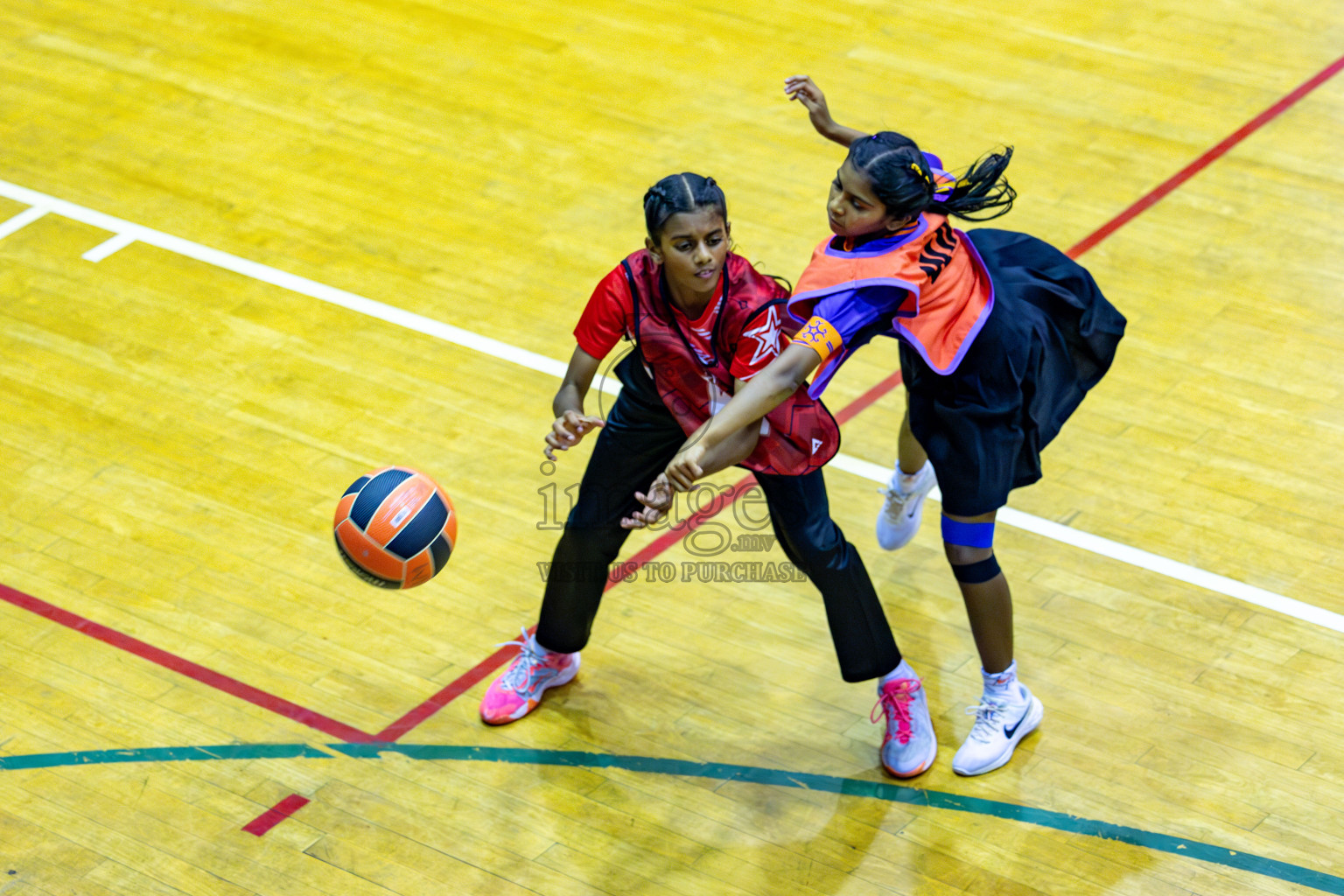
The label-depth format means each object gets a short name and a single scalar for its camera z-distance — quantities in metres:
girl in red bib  7.41
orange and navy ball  8.26
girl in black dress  7.31
